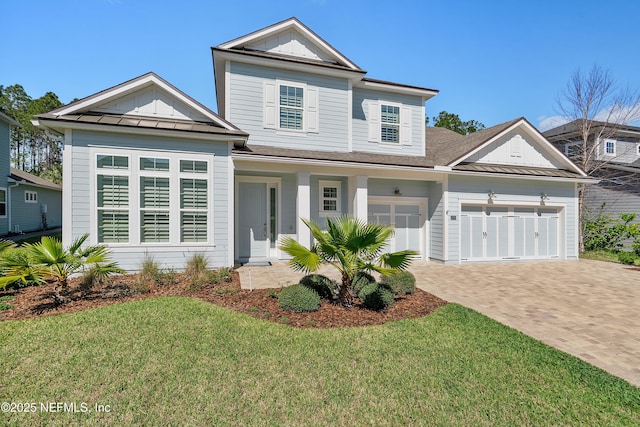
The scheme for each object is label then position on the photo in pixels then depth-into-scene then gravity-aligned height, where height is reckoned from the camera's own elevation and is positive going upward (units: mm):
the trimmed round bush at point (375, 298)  5871 -1607
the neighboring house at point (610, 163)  17141 +3116
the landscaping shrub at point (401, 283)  6812 -1553
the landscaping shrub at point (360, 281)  6324 -1394
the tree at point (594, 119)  17172 +5553
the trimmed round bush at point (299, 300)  5660 -1597
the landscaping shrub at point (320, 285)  6223 -1434
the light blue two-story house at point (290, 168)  8477 +1556
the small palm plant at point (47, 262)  5730 -890
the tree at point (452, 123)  36656 +11121
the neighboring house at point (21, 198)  17812 +1138
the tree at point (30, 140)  32425 +9988
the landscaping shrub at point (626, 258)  12586 -1844
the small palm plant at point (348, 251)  5539 -680
